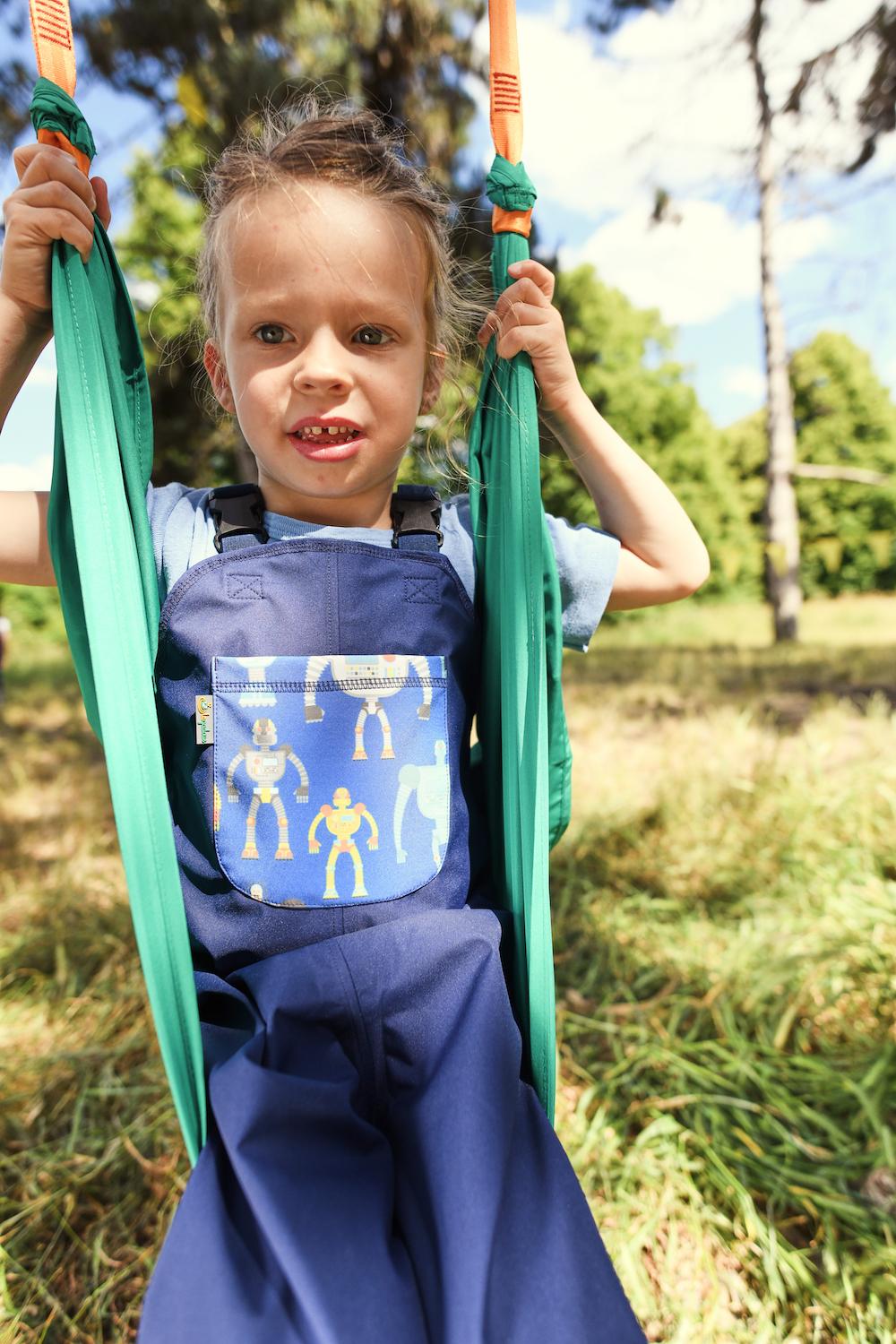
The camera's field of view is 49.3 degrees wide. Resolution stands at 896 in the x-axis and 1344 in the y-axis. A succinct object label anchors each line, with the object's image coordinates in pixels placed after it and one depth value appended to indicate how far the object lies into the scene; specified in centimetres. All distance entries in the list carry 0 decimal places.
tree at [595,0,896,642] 817
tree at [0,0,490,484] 391
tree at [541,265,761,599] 2062
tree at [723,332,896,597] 2514
